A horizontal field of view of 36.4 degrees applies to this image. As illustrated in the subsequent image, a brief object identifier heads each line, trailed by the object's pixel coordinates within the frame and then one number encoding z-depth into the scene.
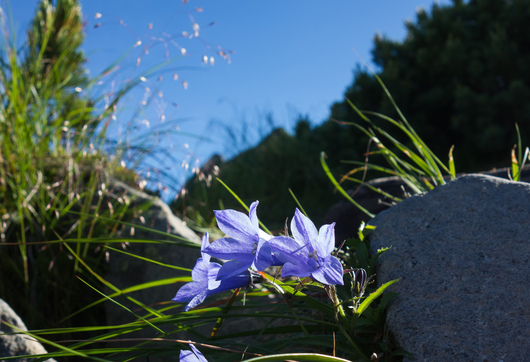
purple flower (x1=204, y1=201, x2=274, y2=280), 0.34
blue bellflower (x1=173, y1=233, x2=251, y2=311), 0.35
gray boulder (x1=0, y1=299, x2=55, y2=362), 0.50
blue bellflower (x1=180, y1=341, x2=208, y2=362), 0.35
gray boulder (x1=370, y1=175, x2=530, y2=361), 0.40
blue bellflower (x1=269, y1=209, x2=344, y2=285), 0.33
